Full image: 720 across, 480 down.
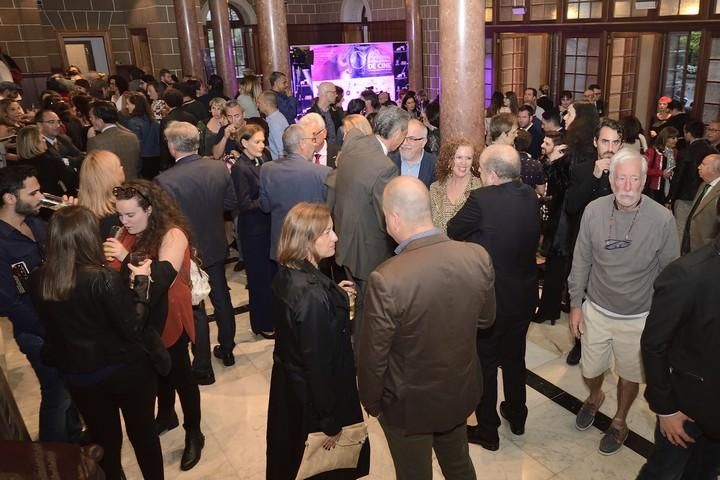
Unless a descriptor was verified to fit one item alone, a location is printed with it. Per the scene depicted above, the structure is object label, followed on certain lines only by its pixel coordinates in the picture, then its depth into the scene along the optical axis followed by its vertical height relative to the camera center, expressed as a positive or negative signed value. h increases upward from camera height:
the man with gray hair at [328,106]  6.44 -0.29
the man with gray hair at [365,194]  3.35 -0.68
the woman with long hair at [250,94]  7.01 -0.13
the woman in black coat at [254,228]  3.90 -1.03
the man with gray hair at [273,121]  5.60 -0.38
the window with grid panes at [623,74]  8.91 -0.16
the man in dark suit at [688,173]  4.83 -0.95
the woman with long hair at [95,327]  2.15 -0.91
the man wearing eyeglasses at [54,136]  5.08 -0.37
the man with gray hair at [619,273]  2.58 -0.98
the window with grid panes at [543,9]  9.62 +1.00
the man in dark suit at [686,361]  1.84 -1.02
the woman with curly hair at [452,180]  3.50 -0.68
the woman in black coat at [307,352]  2.09 -1.00
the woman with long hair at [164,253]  2.56 -0.75
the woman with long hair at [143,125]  6.13 -0.38
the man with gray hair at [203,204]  3.46 -0.73
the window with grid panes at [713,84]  7.36 -0.32
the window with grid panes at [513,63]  10.77 +0.13
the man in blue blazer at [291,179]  3.73 -0.63
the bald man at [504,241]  2.69 -0.81
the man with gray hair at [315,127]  4.12 -0.34
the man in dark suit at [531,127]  6.12 -0.62
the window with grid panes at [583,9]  8.83 +0.89
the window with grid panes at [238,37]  15.57 +1.30
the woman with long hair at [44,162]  4.36 -0.51
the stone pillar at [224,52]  10.29 +0.59
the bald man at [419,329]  1.90 -0.87
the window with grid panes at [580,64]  9.05 +0.04
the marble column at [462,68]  4.18 +0.04
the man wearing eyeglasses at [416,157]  3.95 -0.59
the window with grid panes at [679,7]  7.52 +0.72
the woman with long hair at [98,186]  3.12 -0.51
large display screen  10.65 +0.21
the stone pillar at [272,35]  7.80 +0.65
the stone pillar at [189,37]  10.76 +0.94
